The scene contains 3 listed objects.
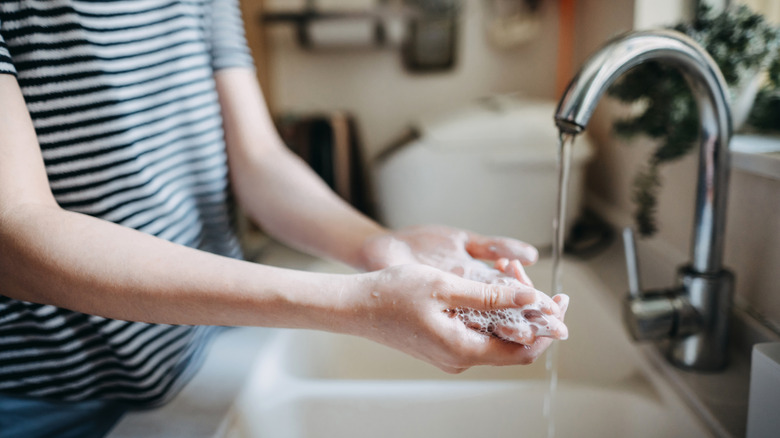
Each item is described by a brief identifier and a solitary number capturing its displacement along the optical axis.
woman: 0.37
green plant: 0.55
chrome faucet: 0.42
